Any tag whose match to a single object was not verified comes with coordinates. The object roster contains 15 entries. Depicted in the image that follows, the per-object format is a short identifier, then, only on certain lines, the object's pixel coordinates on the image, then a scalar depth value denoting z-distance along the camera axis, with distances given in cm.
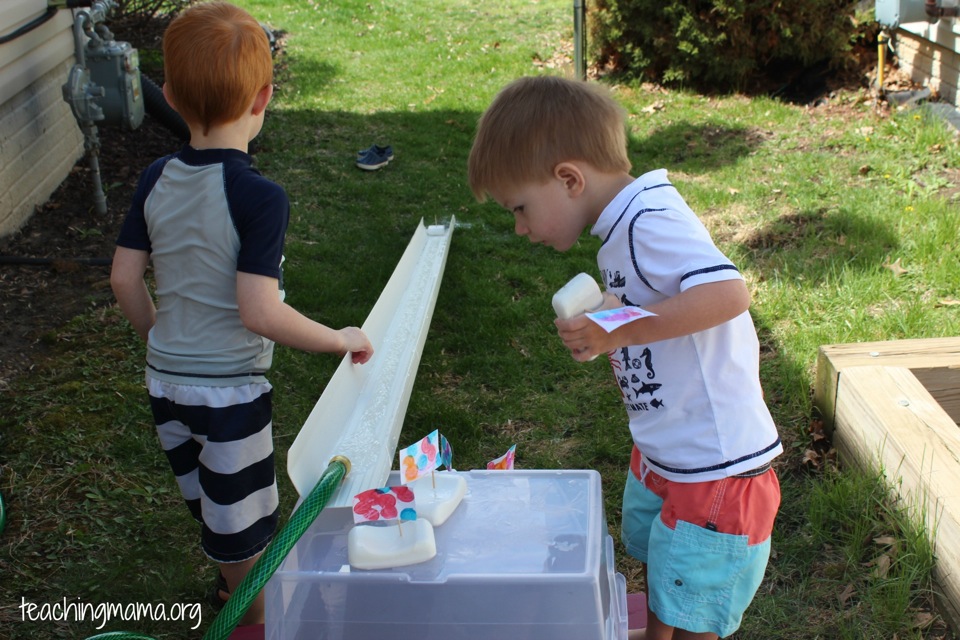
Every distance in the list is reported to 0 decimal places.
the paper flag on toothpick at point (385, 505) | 200
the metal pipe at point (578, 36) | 738
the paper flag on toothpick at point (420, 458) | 210
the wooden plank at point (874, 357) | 320
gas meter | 530
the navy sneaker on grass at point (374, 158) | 654
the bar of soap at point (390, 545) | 195
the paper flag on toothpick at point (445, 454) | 222
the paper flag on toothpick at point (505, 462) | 232
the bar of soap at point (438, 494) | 209
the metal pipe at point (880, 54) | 698
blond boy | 186
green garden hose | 186
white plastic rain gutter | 231
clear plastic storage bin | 192
